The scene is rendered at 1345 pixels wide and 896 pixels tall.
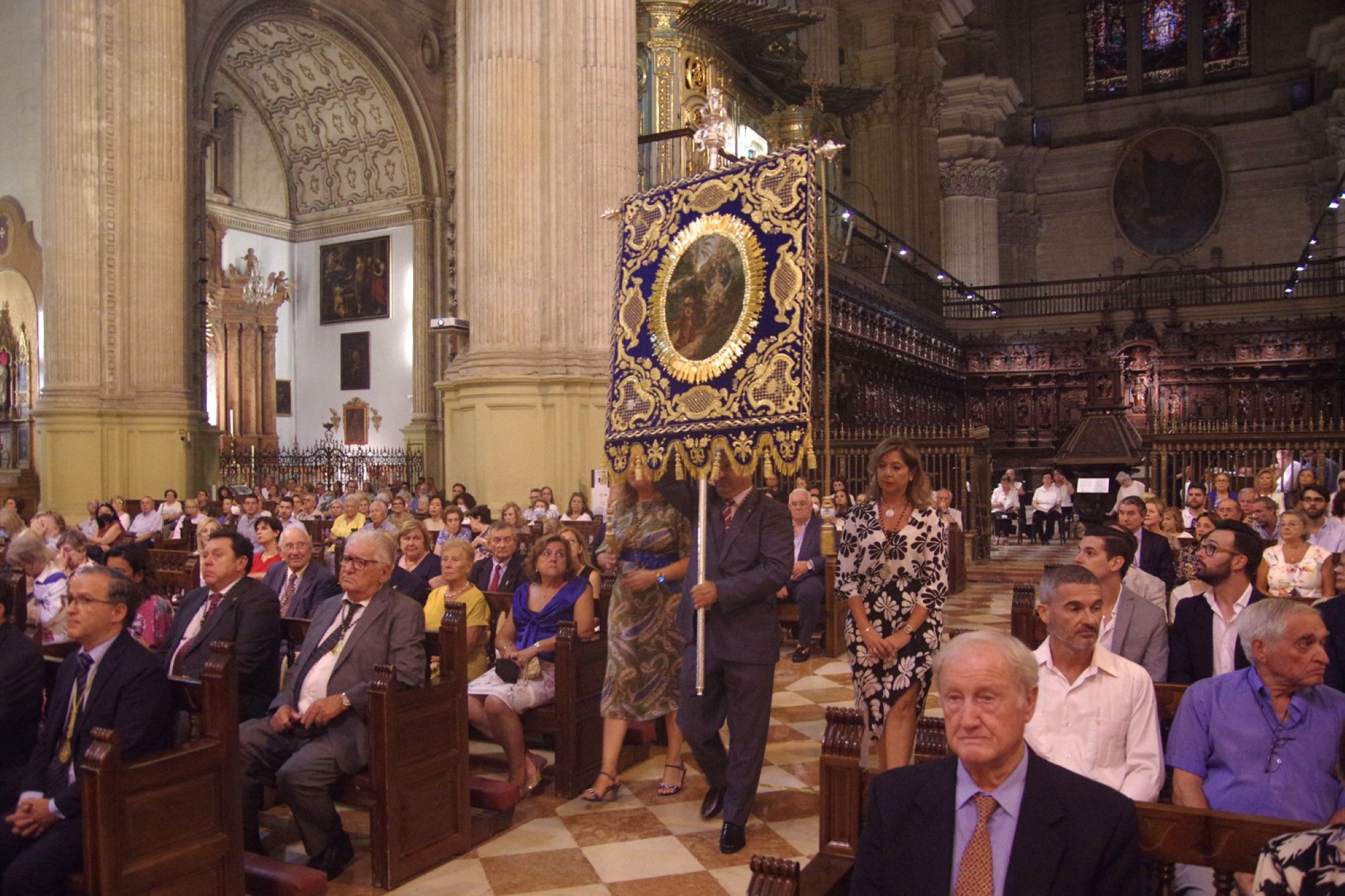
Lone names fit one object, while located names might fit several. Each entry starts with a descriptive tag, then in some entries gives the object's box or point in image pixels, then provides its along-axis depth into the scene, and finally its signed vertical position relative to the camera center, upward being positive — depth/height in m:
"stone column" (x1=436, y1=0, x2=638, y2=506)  12.62 +2.50
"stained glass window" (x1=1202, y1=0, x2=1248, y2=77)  33.66 +12.62
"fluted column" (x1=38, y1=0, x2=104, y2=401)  15.40 +3.48
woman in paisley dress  5.01 -0.88
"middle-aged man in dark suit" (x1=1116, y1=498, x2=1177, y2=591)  6.33 -0.69
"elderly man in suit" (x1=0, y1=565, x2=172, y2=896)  3.36 -0.92
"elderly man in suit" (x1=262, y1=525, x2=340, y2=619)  5.64 -0.72
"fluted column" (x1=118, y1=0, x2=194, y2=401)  15.91 +3.75
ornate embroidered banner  4.46 +0.53
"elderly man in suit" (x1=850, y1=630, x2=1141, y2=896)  2.04 -0.74
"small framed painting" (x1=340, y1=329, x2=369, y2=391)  25.23 +1.96
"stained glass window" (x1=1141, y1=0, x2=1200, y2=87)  34.53 +12.74
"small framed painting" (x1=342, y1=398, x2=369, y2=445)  25.02 +0.50
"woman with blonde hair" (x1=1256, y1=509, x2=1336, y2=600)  5.59 -0.70
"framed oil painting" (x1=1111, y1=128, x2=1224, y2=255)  33.72 +7.81
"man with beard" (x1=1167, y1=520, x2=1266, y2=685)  4.04 -0.67
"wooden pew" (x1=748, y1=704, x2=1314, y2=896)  2.19 -0.85
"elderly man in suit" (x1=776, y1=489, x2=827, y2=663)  8.30 -1.16
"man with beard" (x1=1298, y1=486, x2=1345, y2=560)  7.25 -0.63
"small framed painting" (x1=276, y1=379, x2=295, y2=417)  26.30 +1.13
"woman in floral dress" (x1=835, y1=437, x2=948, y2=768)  4.43 -0.64
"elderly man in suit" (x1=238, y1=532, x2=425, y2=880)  4.16 -1.04
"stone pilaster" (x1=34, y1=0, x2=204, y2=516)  15.41 +2.83
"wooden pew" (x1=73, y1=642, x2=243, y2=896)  3.20 -1.16
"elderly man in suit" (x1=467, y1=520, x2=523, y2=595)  6.33 -0.76
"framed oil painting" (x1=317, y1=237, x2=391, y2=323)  24.80 +3.83
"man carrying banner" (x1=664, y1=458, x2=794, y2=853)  4.34 -0.82
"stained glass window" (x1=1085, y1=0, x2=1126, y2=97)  35.41 +12.91
